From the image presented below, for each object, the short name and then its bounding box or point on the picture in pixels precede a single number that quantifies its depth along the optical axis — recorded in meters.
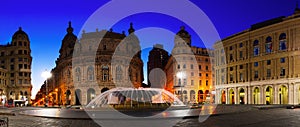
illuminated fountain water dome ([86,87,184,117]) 27.31
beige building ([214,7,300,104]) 57.00
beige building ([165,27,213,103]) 88.19
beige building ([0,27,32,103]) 95.31
